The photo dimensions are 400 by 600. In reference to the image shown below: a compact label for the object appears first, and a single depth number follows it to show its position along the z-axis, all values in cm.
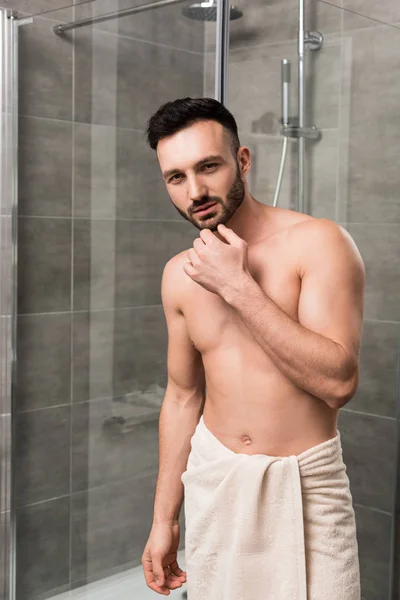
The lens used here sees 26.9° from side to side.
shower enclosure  198
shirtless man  135
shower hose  198
